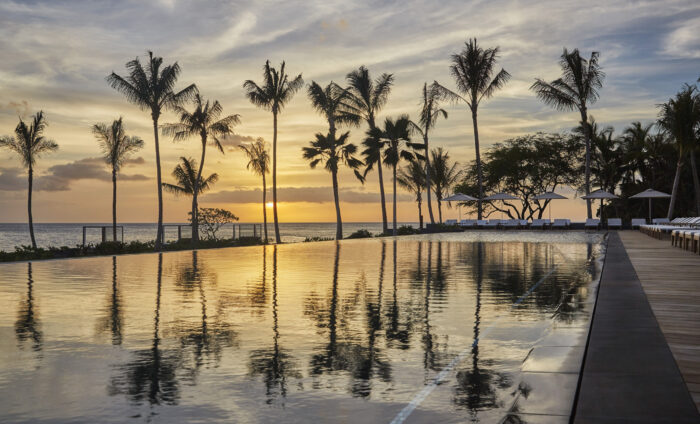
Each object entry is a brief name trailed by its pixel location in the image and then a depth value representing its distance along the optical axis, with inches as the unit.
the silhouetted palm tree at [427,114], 1975.9
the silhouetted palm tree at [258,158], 2033.7
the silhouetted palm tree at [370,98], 1756.9
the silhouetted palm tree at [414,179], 2423.7
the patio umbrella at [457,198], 2022.6
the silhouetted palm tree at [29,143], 1566.2
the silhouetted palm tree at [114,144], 1710.1
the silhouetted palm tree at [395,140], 1838.1
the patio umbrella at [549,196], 1996.8
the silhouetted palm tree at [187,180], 1833.2
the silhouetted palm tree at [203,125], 1616.6
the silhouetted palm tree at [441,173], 2477.9
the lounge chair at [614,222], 1781.5
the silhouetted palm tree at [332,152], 1674.5
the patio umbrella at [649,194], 1721.2
